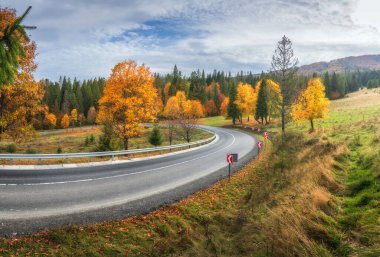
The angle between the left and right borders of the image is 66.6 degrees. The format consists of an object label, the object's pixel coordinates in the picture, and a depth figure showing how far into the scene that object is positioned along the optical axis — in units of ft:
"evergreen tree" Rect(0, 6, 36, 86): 22.25
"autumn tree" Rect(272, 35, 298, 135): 106.63
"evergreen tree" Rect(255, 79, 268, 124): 219.82
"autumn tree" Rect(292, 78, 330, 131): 137.90
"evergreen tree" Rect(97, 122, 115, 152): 96.84
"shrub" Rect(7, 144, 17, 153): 108.94
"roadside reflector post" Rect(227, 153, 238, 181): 56.18
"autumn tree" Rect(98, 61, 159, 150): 81.97
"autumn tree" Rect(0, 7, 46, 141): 63.82
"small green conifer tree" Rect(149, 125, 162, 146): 135.74
